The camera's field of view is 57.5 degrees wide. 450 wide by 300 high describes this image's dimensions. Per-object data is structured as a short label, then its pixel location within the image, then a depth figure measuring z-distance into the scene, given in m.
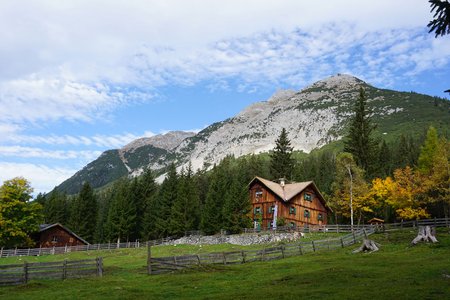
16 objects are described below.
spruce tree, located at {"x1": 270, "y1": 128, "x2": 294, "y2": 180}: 91.31
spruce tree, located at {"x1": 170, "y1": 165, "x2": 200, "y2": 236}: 78.44
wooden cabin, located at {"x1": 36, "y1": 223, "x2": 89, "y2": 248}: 78.81
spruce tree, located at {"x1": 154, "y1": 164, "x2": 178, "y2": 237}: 81.06
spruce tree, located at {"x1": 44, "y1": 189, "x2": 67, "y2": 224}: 98.50
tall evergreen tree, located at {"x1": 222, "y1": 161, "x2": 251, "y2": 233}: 69.14
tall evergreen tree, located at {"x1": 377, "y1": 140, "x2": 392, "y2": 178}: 107.69
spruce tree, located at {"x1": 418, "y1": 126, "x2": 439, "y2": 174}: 67.12
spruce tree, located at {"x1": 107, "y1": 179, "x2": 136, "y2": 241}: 83.56
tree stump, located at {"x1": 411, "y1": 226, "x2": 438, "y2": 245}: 38.91
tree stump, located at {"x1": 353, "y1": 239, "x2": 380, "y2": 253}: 38.41
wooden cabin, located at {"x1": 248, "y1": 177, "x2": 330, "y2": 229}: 74.06
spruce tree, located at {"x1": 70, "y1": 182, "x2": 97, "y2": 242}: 91.12
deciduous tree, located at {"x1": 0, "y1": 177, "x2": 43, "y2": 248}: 70.94
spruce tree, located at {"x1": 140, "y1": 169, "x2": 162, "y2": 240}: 86.81
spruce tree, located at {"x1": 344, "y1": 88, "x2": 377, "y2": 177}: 75.50
